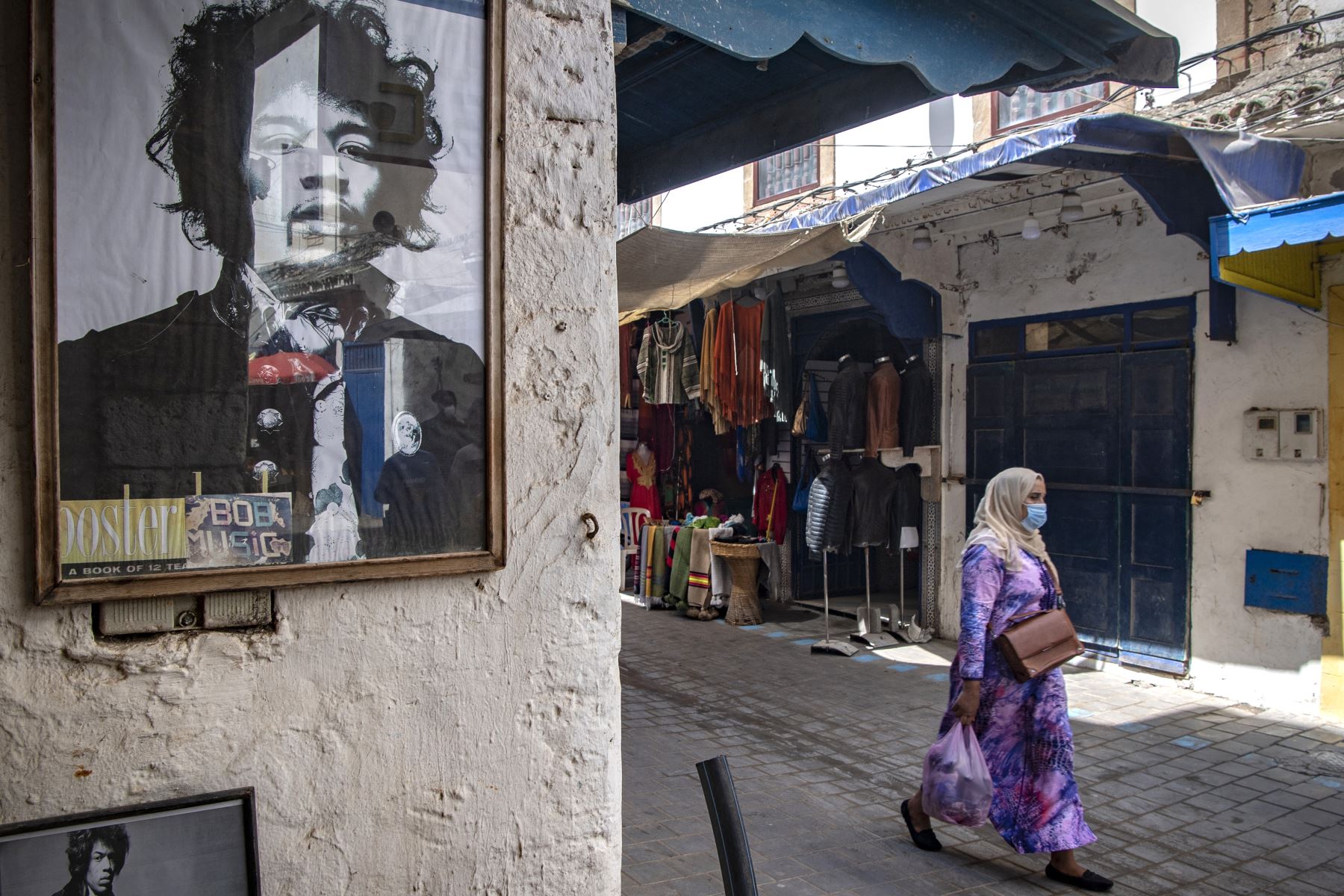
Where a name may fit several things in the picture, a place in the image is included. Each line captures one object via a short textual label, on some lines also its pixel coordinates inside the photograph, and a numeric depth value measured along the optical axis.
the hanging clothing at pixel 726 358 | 10.04
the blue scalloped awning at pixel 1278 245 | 5.10
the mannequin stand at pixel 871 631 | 8.79
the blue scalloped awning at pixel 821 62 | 3.09
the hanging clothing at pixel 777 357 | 9.75
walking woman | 3.97
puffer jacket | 9.30
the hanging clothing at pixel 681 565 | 10.52
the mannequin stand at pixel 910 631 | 8.91
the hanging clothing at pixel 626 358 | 11.54
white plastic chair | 11.42
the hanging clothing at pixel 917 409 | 8.91
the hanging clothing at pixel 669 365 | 10.51
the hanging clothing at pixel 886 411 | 9.07
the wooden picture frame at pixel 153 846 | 1.58
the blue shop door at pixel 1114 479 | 7.14
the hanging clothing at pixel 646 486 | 11.70
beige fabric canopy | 6.85
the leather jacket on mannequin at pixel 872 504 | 9.30
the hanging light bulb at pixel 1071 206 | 7.29
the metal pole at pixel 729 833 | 1.47
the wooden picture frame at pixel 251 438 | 1.59
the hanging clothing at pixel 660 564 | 10.90
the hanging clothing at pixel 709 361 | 10.21
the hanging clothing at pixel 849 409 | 9.20
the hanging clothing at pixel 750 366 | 9.87
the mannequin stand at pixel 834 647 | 8.44
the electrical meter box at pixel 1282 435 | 6.30
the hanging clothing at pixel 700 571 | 10.23
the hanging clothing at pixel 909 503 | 9.25
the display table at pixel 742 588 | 9.89
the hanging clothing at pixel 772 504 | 10.36
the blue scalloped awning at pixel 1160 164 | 5.66
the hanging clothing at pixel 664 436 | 11.77
